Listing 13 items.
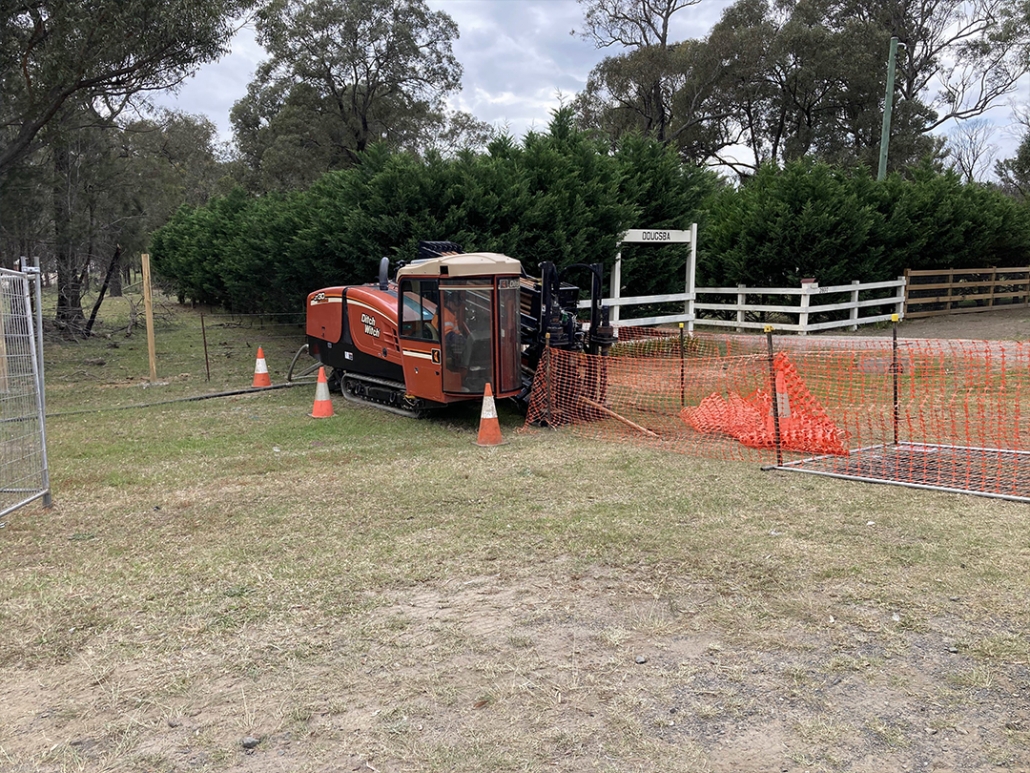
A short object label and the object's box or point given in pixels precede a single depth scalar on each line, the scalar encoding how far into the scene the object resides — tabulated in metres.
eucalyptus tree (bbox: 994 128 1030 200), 40.41
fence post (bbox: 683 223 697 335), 15.18
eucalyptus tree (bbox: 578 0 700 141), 38.91
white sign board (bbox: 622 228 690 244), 13.98
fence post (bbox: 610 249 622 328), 13.80
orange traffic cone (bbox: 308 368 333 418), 10.22
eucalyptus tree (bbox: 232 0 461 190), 35.75
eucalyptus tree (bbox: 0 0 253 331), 14.59
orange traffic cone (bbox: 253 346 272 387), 12.88
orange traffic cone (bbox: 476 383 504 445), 8.55
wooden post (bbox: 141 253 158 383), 12.94
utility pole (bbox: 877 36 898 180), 21.47
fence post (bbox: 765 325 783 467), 7.12
